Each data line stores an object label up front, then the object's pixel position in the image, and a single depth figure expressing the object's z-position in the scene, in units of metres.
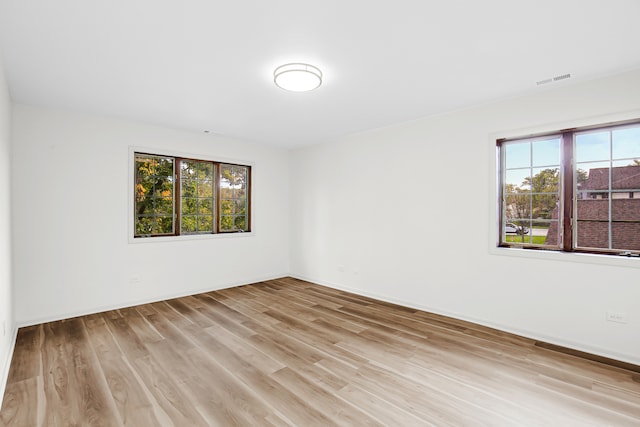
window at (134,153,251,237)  4.53
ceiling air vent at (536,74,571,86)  2.85
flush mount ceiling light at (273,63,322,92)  2.66
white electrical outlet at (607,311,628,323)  2.78
